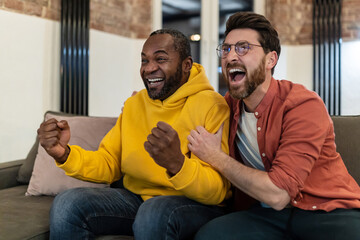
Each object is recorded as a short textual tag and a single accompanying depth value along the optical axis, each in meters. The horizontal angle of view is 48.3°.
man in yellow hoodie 1.33
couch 1.56
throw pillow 2.02
